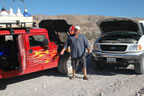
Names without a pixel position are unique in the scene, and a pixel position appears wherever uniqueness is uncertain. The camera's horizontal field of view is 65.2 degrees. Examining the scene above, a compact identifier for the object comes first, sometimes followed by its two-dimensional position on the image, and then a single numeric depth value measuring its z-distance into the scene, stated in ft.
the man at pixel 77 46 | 11.96
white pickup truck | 12.45
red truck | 10.84
